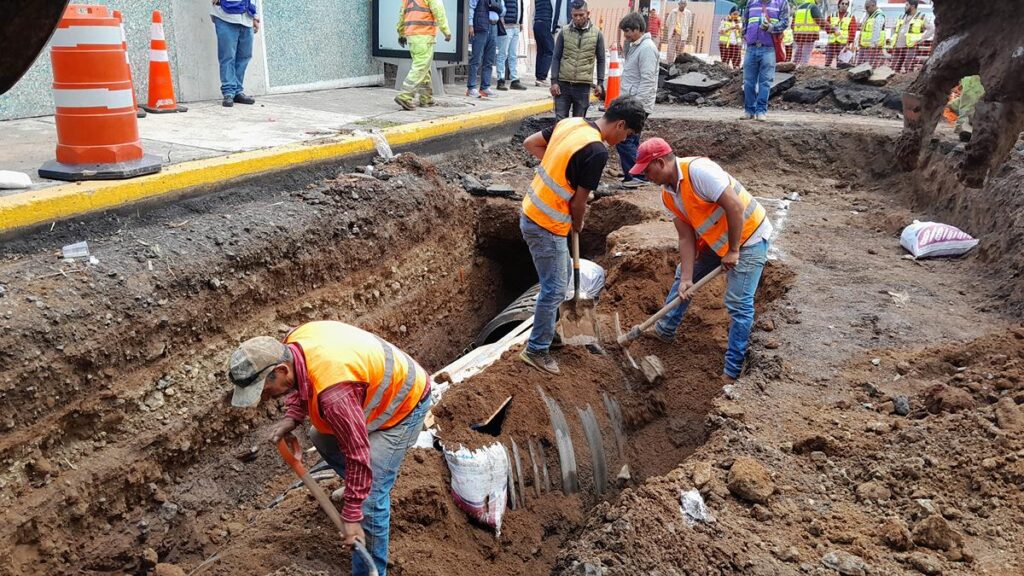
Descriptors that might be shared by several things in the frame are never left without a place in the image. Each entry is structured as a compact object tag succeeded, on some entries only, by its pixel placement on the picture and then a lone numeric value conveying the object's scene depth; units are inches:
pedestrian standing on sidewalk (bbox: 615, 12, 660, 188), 348.5
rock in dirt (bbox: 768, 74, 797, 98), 540.7
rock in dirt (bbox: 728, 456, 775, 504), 133.3
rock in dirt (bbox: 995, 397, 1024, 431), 144.0
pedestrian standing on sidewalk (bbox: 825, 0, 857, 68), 732.0
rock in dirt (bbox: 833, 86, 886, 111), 507.5
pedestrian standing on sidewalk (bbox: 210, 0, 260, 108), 312.8
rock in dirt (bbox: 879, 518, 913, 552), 119.4
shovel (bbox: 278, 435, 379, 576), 125.7
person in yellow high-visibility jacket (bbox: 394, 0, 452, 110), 364.8
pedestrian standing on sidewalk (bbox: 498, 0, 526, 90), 494.0
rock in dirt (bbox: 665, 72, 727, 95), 555.8
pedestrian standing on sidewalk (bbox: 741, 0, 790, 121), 398.3
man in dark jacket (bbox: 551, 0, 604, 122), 359.9
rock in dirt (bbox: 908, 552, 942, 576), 112.6
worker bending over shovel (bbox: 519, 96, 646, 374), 183.2
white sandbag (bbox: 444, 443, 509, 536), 161.9
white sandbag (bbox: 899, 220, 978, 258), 266.1
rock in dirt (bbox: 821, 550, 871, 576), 114.3
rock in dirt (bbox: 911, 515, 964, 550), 118.0
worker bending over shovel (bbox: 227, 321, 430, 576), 113.2
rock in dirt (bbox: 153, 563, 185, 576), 154.9
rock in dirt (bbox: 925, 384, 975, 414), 156.7
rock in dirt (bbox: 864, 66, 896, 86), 529.3
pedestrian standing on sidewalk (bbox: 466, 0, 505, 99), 439.2
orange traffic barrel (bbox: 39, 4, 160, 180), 185.8
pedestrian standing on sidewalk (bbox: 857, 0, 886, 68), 703.1
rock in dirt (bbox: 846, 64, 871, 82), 533.3
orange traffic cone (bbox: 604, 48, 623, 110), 448.1
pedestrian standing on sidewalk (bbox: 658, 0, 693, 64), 884.0
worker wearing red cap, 184.4
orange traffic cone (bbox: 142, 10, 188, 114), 290.0
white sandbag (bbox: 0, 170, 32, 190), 182.9
